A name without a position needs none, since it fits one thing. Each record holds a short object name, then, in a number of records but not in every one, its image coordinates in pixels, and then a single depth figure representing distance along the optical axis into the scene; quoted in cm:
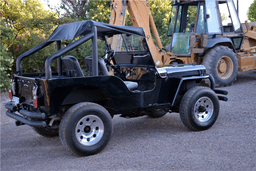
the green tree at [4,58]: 1070
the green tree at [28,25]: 1290
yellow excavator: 990
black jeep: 444
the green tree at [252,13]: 2132
